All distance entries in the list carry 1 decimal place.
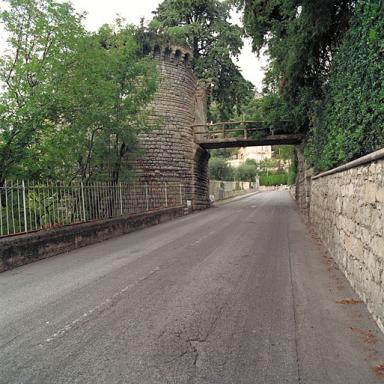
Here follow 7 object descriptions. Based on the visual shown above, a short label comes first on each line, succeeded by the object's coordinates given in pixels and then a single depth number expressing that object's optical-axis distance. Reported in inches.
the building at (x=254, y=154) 4261.8
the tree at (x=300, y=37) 310.0
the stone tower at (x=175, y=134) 919.0
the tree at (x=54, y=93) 349.7
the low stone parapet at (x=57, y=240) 298.6
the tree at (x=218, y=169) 1980.8
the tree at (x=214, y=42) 1208.2
